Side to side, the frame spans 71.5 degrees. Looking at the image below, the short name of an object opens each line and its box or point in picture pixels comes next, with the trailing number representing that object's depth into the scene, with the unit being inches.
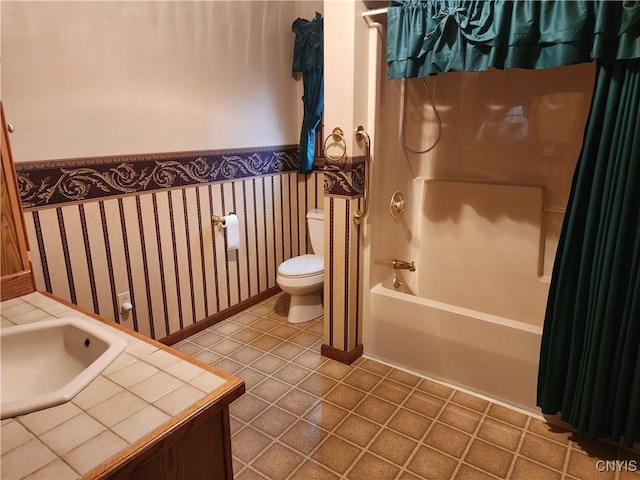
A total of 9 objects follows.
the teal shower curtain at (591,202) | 63.7
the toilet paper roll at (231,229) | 117.8
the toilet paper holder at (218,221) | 116.3
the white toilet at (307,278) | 118.0
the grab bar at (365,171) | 90.9
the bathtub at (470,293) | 86.0
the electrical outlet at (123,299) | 98.1
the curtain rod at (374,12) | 85.3
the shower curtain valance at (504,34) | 62.9
